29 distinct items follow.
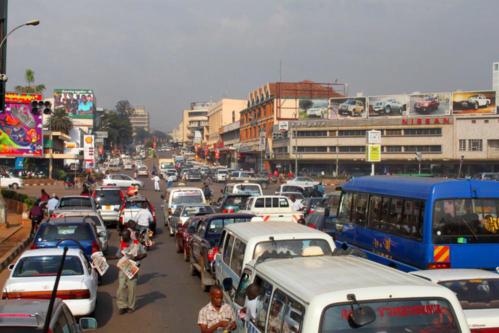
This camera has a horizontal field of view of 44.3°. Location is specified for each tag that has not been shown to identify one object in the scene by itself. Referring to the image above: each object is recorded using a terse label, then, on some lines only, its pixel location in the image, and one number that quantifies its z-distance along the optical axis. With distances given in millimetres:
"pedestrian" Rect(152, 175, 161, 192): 51441
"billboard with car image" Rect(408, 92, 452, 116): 82625
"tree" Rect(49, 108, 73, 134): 95125
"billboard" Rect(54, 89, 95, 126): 131375
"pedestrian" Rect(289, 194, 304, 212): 27133
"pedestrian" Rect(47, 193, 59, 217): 24312
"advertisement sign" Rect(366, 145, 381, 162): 52375
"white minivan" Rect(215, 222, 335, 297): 8844
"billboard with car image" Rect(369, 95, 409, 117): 86062
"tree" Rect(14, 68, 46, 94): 99875
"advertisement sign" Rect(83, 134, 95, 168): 80438
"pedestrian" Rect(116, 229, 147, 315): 11164
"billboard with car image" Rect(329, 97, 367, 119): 88688
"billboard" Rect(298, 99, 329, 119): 92750
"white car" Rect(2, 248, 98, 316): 9977
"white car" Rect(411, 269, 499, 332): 7521
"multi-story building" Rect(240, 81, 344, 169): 93750
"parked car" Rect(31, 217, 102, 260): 14172
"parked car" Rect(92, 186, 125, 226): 26469
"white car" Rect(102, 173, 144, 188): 54681
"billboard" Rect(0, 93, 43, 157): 64312
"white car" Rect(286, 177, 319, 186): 52438
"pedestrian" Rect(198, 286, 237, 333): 7009
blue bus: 10688
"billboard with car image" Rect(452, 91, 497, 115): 79562
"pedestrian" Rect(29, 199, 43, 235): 21391
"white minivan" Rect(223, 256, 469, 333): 4648
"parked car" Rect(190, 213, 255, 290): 12820
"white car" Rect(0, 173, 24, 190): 55838
